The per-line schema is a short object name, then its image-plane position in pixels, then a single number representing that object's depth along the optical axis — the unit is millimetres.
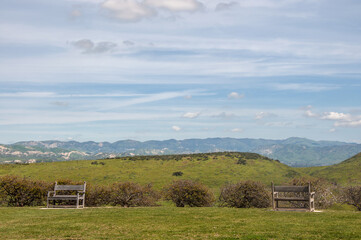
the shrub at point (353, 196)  26541
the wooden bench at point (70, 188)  25688
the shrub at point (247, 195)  26453
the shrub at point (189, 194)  27703
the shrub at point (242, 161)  86625
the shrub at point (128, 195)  28766
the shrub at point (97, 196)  29031
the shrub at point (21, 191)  29547
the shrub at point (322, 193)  26531
